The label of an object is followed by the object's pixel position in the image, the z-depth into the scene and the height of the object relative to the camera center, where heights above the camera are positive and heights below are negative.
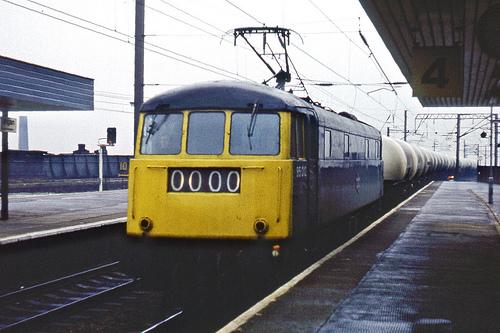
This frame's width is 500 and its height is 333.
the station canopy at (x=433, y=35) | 13.99 +3.15
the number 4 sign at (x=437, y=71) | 14.96 +2.01
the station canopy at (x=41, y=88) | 28.55 +3.13
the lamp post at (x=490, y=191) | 28.65 -1.07
